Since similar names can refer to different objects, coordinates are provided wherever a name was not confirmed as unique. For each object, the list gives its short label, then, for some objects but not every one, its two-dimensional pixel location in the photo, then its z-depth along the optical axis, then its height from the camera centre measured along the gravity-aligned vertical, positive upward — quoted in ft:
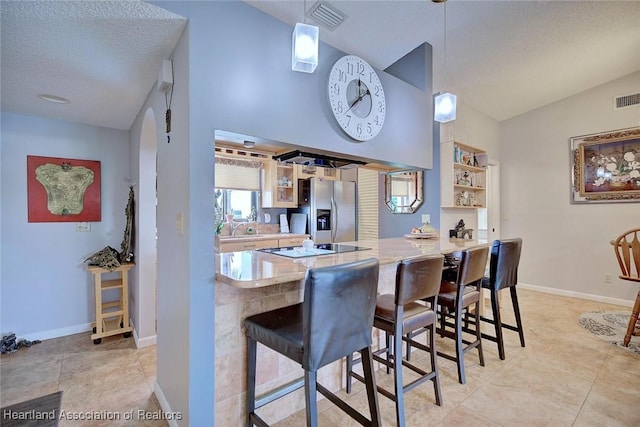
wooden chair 9.18 -1.92
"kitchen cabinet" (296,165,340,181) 15.03 +2.15
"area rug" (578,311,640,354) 9.60 -4.23
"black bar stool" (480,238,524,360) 8.43 -1.72
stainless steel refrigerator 14.52 +0.30
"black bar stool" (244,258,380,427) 4.08 -1.81
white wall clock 7.22 +3.03
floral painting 12.92 +2.05
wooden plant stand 9.42 -3.21
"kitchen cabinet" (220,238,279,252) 11.72 -1.26
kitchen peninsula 4.90 -1.85
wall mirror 11.68 +0.91
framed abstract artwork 9.70 +0.91
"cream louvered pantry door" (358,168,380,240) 15.08 +0.50
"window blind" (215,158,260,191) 13.14 +1.83
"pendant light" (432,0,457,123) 8.39 +3.02
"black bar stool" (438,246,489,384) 7.07 -2.10
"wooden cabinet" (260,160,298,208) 14.17 +1.42
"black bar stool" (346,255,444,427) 5.34 -1.99
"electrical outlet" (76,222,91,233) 10.40 -0.36
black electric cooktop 7.65 -0.92
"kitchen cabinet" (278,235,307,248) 13.23 -1.24
